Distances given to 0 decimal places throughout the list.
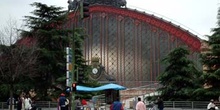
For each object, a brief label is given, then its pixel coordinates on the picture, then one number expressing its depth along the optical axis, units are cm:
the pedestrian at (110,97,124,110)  1569
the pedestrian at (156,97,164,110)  2440
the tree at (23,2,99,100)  3050
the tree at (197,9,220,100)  2639
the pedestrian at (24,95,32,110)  2163
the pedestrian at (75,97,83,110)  2321
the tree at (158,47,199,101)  2868
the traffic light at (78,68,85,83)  1995
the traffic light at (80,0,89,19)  1704
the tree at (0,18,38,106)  2809
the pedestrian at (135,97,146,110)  1700
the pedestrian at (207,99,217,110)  2067
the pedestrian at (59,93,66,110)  1893
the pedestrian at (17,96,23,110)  2261
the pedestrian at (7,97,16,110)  2491
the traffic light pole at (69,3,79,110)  1969
